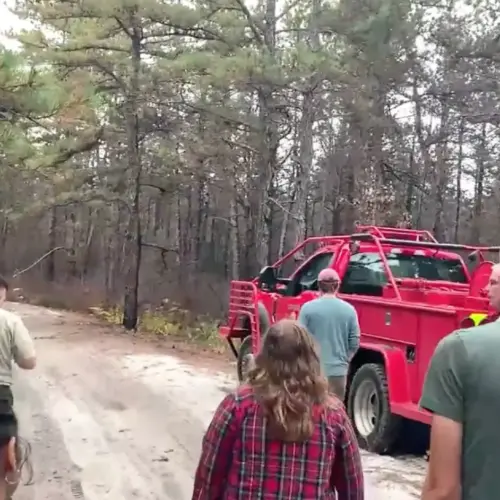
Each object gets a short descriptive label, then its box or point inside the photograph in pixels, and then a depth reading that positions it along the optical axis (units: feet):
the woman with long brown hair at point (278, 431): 9.77
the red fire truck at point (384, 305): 24.81
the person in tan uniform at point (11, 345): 18.11
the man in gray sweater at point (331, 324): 23.77
